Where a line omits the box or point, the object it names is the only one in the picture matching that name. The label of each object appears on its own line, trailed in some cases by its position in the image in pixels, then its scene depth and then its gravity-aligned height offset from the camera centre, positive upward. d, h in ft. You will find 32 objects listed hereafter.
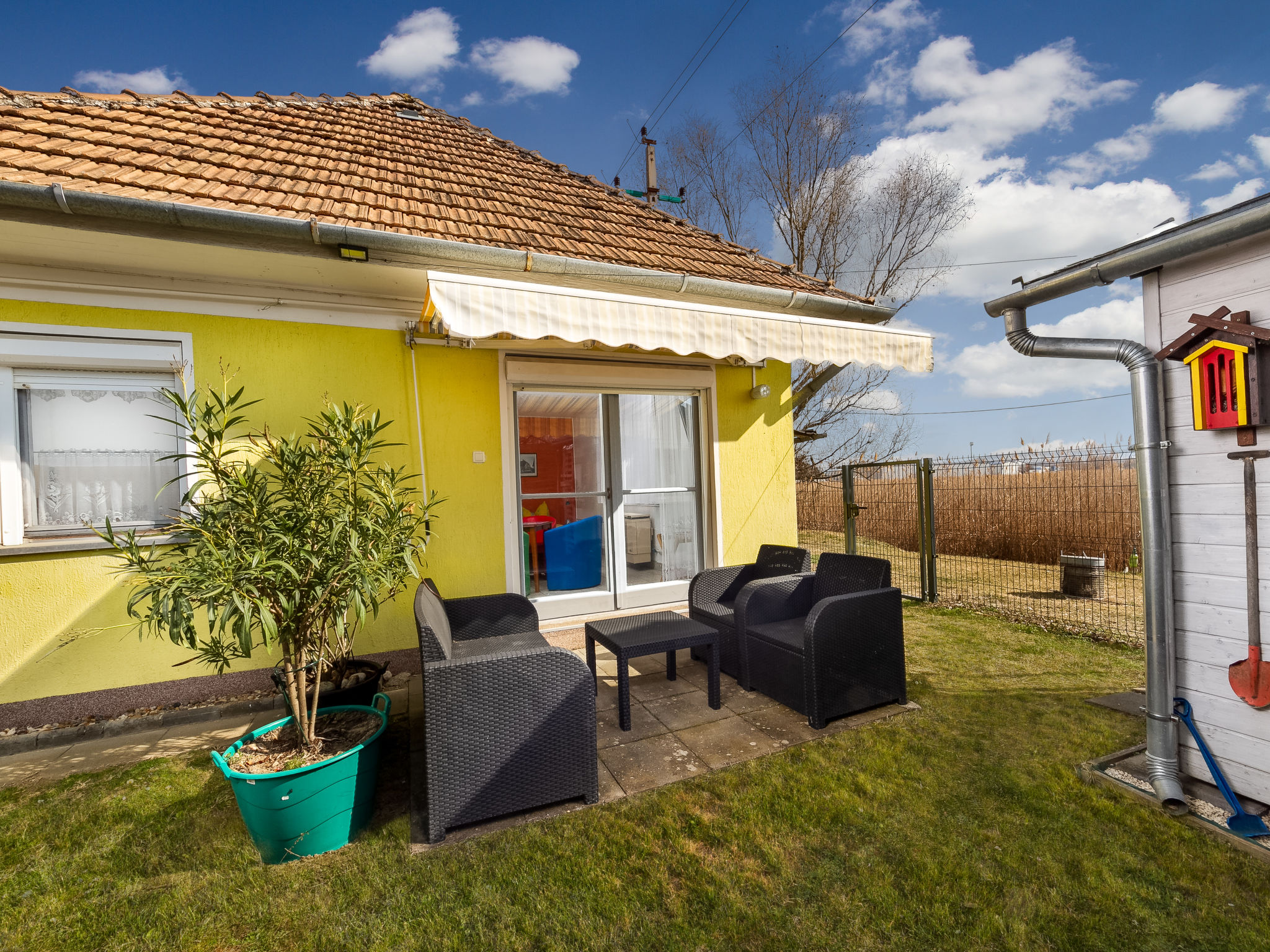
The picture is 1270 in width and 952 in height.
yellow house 14.80 +4.24
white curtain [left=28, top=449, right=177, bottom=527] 16.20 +0.23
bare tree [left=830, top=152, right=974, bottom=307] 54.65 +24.24
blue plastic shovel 9.68 -6.33
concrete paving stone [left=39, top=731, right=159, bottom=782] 13.91 -6.93
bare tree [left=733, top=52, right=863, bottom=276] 53.47 +31.43
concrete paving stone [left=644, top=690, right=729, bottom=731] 15.12 -6.78
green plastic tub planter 9.68 -5.78
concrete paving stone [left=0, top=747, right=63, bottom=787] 13.62 -6.97
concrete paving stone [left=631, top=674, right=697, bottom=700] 17.16 -6.83
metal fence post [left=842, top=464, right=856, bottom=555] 29.78 -2.27
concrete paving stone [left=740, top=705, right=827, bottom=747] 13.96 -6.77
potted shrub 9.75 -1.83
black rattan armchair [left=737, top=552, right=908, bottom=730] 14.28 -4.82
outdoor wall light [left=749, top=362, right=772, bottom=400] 24.54 +3.64
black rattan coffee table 14.57 -4.54
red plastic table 22.34 -1.99
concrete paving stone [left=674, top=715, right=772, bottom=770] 13.16 -6.77
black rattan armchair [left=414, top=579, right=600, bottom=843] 10.46 -4.95
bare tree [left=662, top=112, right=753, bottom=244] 58.23 +32.02
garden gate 27.07 -2.83
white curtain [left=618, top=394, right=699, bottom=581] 24.09 +0.18
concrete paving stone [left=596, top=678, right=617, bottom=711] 16.53 -6.83
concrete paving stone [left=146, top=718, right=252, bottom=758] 14.83 -6.95
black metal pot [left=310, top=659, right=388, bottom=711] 13.99 -5.37
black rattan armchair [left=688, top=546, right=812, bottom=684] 18.11 -4.05
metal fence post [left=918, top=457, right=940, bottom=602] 26.53 -1.90
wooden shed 10.12 -0.16
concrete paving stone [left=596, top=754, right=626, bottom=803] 11.69 -6.80
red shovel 10.09 -2.84
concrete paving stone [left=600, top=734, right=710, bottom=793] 12.29 -6.78
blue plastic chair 22.77 -3.19
